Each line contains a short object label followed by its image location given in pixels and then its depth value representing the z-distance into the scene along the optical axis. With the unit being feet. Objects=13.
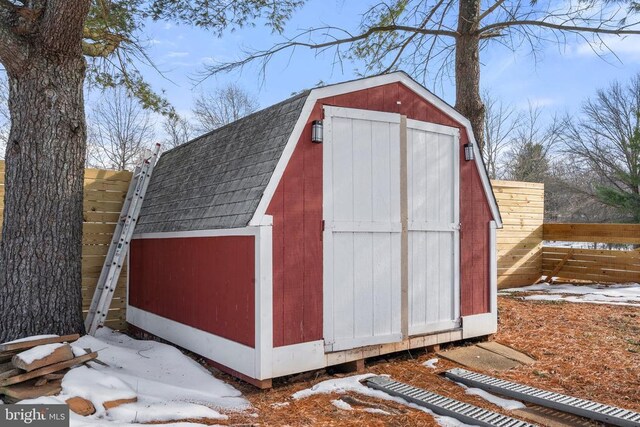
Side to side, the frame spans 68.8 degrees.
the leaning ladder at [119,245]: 19.17
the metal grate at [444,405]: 10.29
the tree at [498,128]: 81.61
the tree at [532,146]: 81.61
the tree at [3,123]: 43.25
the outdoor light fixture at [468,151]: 17.60
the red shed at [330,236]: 13.38
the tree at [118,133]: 65.00
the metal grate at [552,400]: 10.38
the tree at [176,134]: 68.88
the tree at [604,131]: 75.56
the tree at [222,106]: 72.13
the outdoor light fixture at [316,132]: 13.96
